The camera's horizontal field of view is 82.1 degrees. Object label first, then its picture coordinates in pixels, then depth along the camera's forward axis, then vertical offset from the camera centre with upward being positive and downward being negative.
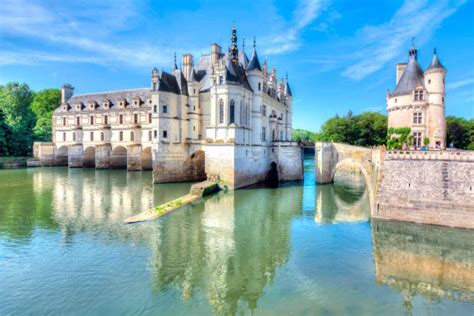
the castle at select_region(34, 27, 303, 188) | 30.67 +4.14
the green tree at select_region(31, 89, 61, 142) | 62.62 +12.57
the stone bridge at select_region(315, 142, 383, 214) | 29.01 -0.35
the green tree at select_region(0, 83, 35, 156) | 56.72 +9.16
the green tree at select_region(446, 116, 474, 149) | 47.94 +3.85
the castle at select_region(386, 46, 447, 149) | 28.52 +5.78
